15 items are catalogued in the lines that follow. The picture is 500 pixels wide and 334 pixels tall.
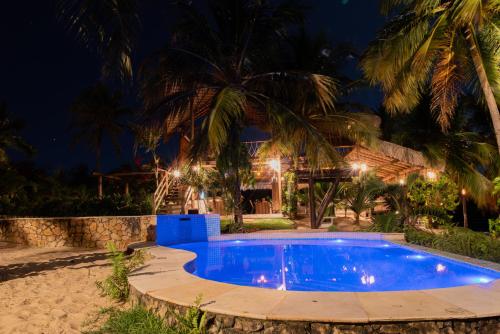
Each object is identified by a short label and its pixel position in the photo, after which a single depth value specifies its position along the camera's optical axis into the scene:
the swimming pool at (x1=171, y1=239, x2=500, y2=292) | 5.20
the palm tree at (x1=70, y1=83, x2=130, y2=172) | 24.62
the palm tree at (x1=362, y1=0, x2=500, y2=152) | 7.22
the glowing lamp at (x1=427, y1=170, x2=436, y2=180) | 13.48
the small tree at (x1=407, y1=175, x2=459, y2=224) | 11.20
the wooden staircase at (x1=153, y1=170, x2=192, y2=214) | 13.69
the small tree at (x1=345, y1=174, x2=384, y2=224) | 12.10
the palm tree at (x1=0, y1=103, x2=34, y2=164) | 14.15
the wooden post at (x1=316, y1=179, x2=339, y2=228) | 12.63
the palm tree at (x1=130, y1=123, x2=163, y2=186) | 10.28
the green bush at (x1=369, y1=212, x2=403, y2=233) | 9.84
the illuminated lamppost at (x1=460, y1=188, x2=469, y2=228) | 15.06
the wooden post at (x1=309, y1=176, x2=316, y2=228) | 12.55
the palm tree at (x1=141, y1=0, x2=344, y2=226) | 10.57
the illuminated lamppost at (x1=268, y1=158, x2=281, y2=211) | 15.69
